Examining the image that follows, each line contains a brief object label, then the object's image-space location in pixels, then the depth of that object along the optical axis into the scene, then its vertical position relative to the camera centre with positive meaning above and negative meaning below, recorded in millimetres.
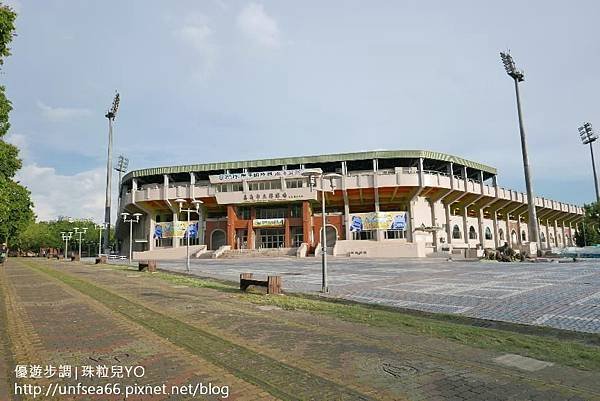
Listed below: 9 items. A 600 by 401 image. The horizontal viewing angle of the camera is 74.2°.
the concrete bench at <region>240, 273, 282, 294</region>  14336 -1431
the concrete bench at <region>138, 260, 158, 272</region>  25844 -1178
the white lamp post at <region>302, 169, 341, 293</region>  14992 +2417
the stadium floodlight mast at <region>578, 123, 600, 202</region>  63906 +15916
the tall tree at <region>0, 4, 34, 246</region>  11620 +5828
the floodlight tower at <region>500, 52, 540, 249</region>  50906 +11599
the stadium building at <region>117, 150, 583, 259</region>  56812 +5907
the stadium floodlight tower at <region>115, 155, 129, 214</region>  84625 +17786
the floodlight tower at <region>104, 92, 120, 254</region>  68312 +13627
